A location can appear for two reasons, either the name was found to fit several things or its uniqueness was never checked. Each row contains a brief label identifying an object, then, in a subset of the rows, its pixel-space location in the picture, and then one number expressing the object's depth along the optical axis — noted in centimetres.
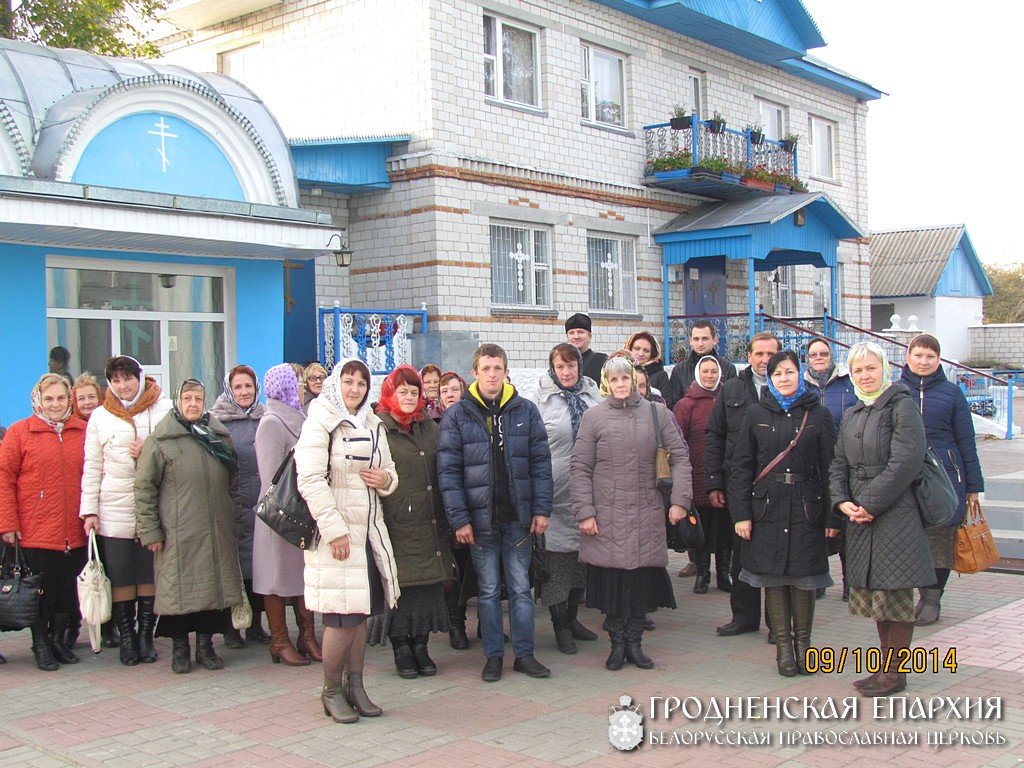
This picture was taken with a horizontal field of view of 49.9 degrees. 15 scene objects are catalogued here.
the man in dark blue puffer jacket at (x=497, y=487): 629
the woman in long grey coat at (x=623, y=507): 646
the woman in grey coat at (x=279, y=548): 655
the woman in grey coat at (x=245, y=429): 702
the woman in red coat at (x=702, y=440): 834
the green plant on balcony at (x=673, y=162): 1805
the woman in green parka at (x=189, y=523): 657
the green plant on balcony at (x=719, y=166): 1789
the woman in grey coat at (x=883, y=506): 577
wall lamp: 1369
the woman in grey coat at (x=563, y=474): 695
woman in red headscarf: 621
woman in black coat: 626
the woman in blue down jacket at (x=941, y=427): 739
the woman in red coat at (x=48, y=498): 673
